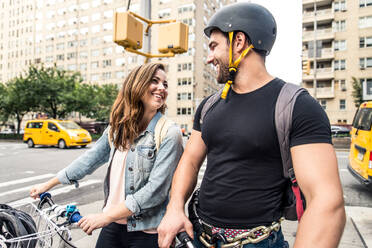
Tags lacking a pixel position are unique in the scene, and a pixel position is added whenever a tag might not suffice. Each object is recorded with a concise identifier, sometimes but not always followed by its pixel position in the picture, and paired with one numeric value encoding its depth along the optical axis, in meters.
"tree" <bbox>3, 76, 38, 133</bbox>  29.28
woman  1.82
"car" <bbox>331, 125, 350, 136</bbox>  28.97
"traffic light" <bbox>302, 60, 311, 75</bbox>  17.59
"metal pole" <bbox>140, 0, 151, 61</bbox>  5.03
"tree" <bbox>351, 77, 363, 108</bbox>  32.22
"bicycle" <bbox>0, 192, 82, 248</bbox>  1.61
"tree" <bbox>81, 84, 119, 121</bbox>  39.64
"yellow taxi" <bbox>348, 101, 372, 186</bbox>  5.94
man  1.15
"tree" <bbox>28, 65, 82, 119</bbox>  29.42
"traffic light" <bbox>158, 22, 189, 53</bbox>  4.72
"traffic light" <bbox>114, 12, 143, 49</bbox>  4.40
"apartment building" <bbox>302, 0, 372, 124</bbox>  39.75
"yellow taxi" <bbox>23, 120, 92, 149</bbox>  17.83
